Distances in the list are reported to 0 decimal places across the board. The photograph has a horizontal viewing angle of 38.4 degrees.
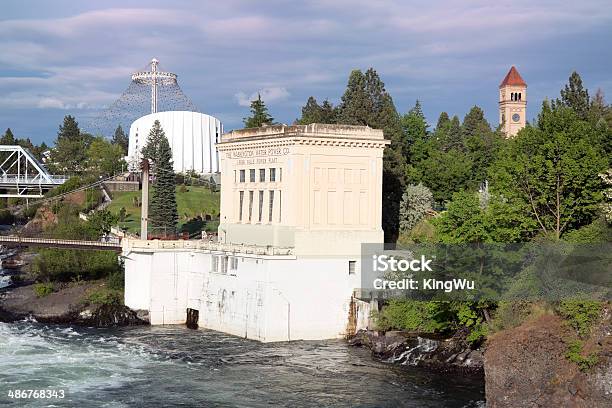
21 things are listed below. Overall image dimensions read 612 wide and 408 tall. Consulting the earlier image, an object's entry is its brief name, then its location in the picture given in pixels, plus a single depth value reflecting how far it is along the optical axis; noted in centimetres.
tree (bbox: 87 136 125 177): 14562
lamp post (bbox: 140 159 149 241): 6882
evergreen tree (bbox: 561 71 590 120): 8631
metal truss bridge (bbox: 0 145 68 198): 13275
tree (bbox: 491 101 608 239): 5412
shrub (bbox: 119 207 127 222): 10694
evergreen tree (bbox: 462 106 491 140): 12955
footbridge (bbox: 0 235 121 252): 7069
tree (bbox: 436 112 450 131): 14312
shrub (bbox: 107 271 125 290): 7094
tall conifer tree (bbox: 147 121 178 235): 9100
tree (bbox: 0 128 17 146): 18150
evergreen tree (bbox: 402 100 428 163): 9775
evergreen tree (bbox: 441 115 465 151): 12238
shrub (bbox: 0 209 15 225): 12825
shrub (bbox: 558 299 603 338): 4044
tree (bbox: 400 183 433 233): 7594
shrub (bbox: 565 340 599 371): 3850
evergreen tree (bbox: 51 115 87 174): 15975
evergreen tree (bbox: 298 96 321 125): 9771
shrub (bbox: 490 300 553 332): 4431
